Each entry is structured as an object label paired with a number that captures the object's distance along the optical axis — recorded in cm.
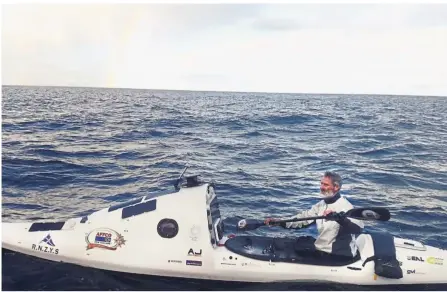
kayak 769
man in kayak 742
